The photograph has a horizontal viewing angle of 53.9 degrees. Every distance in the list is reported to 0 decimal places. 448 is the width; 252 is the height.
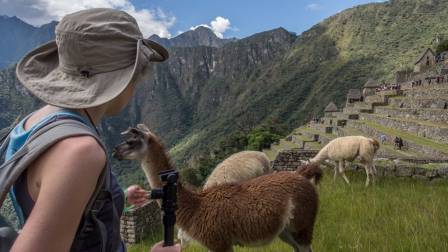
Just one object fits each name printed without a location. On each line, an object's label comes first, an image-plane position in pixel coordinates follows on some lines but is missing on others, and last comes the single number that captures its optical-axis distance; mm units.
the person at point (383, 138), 19086
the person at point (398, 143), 17266
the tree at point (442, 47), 50500
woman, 1157
